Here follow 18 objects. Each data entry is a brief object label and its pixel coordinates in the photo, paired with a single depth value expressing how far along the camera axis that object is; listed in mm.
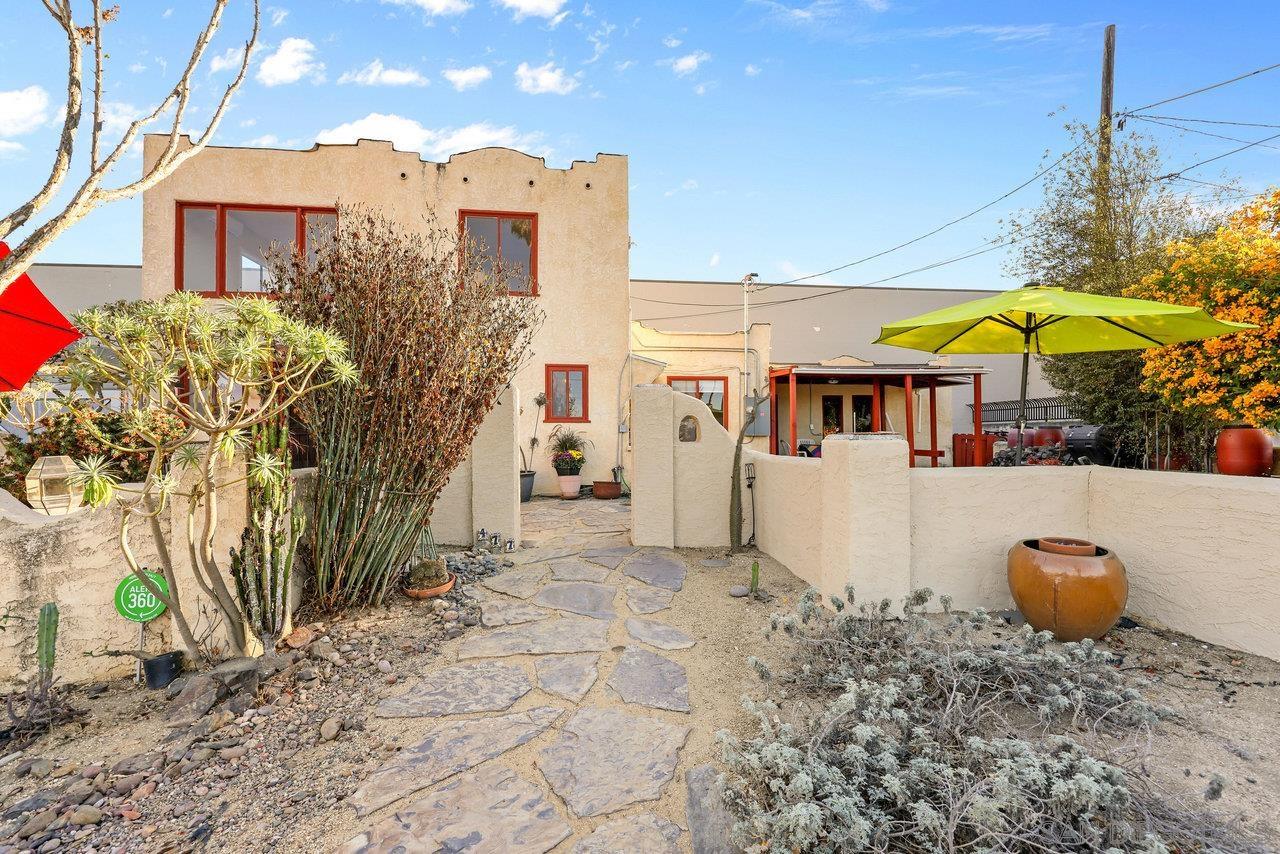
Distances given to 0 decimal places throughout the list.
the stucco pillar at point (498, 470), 5531
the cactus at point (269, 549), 2979
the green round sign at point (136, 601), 2854
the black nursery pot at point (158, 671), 2889
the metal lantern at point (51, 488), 3908
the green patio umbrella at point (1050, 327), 3500
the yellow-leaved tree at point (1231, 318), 3539
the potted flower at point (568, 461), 9414
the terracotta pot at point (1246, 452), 3406
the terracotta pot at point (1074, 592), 3287
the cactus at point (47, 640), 2639
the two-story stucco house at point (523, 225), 9406
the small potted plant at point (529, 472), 8969
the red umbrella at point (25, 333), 3219
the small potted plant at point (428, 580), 3986
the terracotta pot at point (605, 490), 9602
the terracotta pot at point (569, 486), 9430
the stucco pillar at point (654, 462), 5699
